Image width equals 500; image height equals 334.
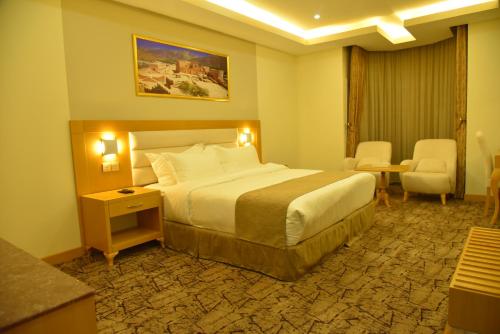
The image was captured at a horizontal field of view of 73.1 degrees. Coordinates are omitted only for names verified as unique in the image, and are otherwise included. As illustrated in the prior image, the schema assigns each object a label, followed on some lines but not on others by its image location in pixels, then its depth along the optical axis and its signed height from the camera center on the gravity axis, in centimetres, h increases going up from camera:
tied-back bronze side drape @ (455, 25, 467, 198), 498 +38
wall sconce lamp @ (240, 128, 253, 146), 526 -1
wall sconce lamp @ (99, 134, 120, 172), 345 -9
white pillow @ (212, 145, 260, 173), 434 -28
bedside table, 308 -73
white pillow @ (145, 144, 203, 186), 368 -30
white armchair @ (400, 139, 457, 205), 494 -62
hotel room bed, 265 -76
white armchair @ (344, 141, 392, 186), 585 -42
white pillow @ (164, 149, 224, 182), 367 -30
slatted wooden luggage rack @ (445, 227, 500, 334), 163 -84
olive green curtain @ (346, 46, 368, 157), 609 +69
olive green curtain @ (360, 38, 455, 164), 591 +62
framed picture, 388 +87
